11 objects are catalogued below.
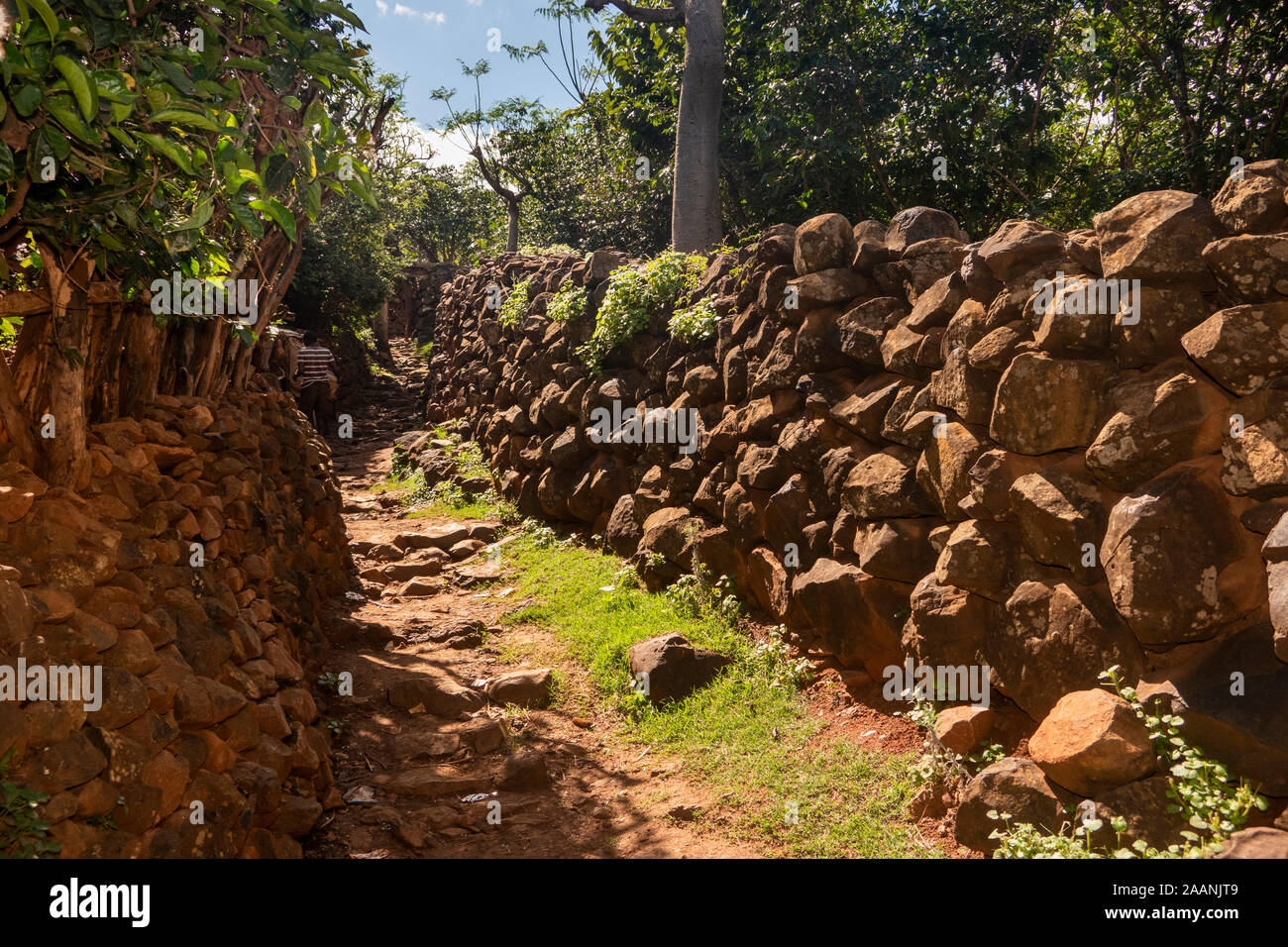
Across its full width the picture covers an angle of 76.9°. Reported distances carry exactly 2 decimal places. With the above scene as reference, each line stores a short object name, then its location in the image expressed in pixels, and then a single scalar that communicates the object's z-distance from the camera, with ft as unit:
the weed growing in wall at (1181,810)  9.46
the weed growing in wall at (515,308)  39.01
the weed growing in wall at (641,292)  26.14
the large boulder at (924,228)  17.56
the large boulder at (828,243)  19.20
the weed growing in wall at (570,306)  30.55
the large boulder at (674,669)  17.87
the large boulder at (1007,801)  11.13
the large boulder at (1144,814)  10.04
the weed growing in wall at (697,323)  23.47
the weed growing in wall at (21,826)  8.23
